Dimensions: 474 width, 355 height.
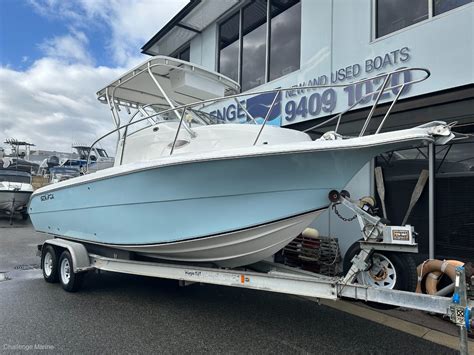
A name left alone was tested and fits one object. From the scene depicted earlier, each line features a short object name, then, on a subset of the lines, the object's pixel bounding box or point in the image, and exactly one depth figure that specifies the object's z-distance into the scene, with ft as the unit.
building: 15.48
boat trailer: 7.70
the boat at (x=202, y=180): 10.16
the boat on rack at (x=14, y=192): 46.03
